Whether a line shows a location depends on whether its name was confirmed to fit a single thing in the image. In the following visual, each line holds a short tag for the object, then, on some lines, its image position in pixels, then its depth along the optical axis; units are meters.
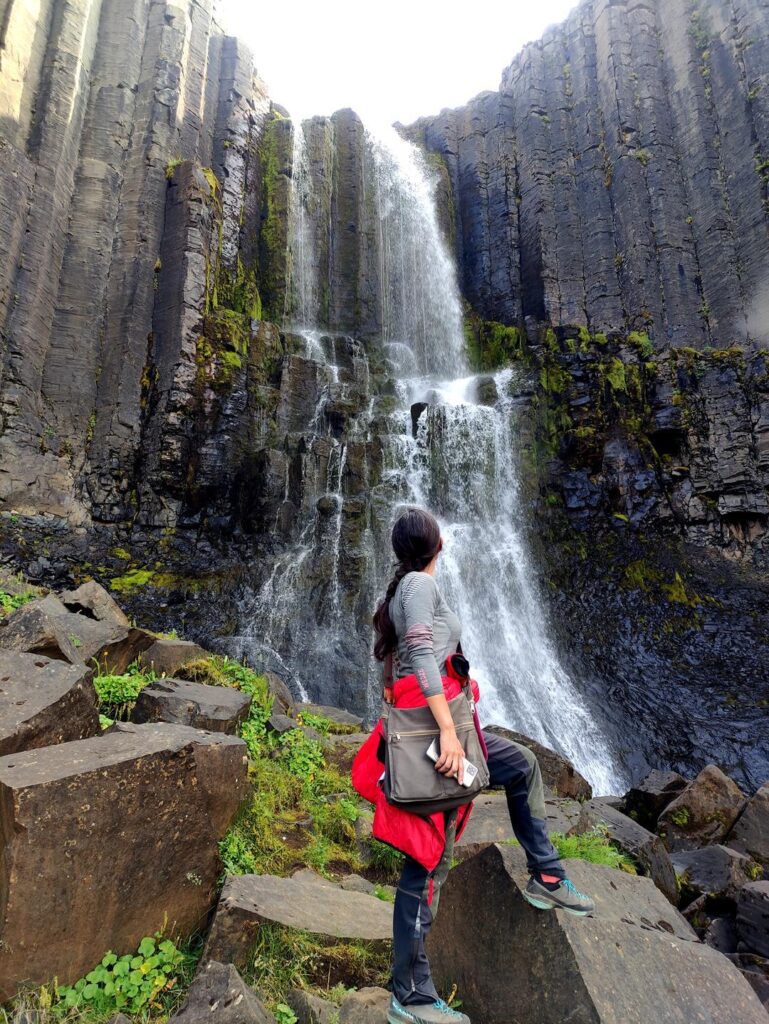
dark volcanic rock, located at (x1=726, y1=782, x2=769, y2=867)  6.02
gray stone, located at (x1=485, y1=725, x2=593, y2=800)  7.26
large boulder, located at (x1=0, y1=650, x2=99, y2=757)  3.24
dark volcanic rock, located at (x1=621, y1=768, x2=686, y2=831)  7.12
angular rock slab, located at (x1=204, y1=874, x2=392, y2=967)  2.77
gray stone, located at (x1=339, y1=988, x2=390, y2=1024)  2.38
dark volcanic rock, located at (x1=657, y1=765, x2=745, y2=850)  6.29
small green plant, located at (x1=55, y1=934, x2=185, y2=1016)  2.51
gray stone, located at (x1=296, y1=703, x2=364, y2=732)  8.18
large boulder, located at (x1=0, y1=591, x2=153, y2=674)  5.02
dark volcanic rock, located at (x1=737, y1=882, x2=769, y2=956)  4.05
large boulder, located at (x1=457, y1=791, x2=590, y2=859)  4.63
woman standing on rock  2.27
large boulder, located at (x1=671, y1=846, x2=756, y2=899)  4.77
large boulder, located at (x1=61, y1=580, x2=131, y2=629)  7.81
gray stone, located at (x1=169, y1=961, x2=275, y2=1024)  2.12
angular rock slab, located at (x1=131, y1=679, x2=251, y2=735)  4.70
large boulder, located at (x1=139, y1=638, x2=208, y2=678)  6.32
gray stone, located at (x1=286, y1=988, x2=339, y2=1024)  2.38
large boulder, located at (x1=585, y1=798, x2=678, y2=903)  4.57
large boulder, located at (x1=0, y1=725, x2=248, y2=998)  2.48
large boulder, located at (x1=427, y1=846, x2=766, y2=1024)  2.16
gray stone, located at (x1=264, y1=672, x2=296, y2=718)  7.36
